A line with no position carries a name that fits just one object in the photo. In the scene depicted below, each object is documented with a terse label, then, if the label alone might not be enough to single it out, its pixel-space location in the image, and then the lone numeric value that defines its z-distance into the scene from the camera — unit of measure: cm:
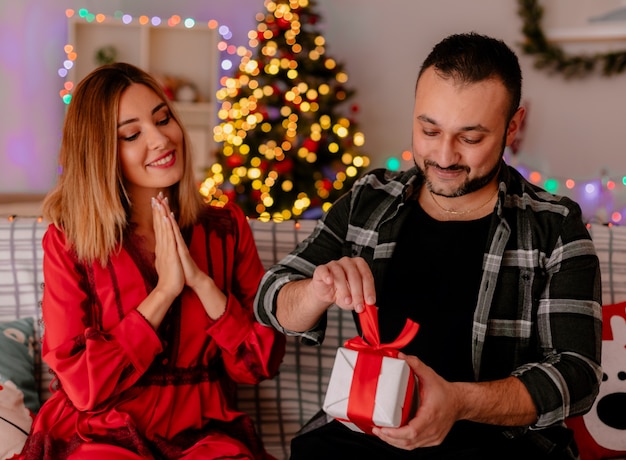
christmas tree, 382
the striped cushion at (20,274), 179
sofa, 179
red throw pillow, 160
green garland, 432
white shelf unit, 444
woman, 143
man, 121
